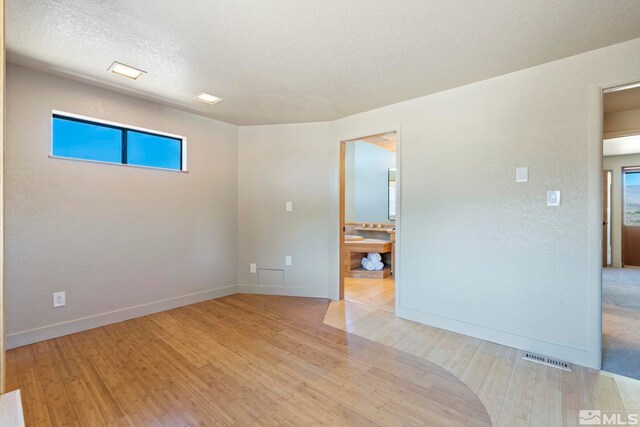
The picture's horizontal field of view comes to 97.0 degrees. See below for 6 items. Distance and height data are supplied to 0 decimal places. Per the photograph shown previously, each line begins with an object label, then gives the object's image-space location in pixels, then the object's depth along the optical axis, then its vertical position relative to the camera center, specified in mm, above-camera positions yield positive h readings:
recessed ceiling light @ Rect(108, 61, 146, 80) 2279 +1182
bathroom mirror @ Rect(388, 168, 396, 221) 5750 +366
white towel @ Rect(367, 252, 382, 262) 4965 -811
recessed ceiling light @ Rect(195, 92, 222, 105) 2867 +1178
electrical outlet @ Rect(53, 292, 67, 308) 2498 -778
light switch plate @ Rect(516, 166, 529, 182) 2285 +297
